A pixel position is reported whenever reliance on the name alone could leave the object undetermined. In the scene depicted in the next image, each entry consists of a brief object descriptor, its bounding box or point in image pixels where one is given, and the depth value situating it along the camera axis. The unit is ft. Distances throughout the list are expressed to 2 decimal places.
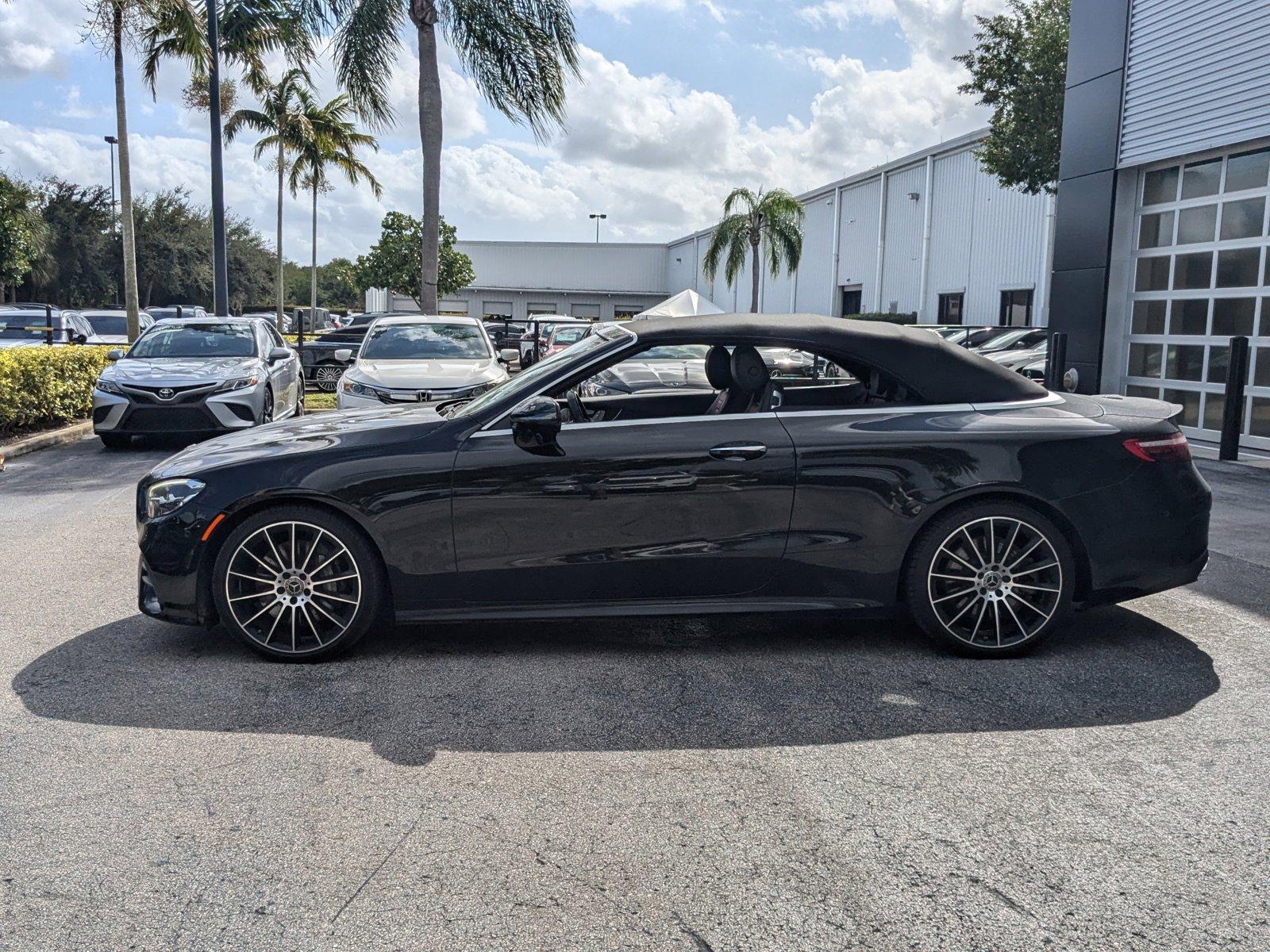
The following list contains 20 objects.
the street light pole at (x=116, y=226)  184.75
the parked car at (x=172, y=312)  104.99
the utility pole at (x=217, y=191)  67.15
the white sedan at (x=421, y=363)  38.45
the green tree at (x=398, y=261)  203.41
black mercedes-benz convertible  15.67
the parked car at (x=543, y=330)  92.36
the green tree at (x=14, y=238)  134.51
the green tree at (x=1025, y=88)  70.08
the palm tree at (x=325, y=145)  126.62
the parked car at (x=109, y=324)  83.82
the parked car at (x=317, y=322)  144.18
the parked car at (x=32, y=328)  66.27
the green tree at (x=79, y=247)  180.24
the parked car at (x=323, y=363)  75.72
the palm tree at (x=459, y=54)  65.57
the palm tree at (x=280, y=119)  122.42
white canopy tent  99.95
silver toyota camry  41.01
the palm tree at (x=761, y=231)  139.74
